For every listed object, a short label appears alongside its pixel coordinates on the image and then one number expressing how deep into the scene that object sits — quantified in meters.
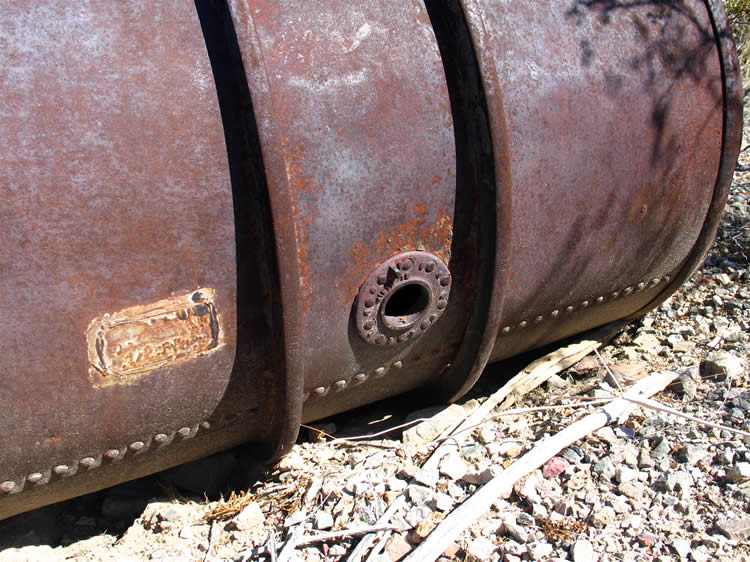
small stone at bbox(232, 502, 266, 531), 2.34
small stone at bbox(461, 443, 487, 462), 2.51
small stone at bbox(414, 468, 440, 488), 2.36
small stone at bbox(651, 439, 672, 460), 2.43
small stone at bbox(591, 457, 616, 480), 2.35
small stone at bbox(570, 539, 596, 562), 2.05
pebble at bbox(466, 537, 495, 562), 2.09
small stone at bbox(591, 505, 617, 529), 2.17
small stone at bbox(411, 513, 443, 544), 2.16
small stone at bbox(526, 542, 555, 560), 2.07
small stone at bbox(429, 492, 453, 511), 2.26
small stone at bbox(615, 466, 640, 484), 2.33
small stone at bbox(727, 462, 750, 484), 2.27
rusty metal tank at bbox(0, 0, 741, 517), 1.72
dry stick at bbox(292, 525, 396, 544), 2.18
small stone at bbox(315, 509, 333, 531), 2.26
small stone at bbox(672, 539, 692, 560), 2.05
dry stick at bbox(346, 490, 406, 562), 2.11
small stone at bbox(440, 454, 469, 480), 2.40
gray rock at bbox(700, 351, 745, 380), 2.87
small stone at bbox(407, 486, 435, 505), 2.30
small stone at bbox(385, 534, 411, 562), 2.12
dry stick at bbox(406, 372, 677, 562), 2.12
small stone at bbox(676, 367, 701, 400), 2.82
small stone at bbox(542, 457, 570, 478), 2.38
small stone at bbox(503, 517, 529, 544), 2.13
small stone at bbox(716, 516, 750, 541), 2.09
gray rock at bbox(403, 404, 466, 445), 2.67
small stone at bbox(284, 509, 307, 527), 2.30
